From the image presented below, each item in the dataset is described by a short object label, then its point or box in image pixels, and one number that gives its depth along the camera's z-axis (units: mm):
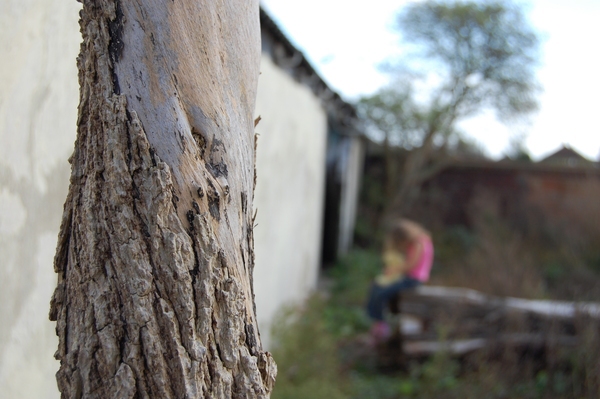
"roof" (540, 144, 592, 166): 10836
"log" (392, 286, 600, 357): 4719
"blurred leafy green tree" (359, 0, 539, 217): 11180
